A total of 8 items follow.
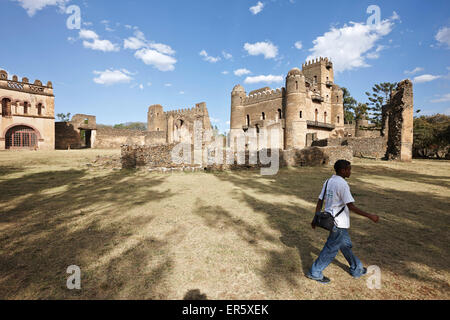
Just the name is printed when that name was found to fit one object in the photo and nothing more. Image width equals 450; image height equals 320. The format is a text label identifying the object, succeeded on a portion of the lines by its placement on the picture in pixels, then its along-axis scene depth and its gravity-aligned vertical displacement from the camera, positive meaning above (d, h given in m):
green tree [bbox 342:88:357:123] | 50.84 +11.57
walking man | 2.48 -0.93
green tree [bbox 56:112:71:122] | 74.82 +11.95
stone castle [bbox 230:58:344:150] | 31.91 +7.81
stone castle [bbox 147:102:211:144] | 33.28 +4.50
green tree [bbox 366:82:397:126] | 42.74 +11.80
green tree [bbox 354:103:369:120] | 47.40 +9.62
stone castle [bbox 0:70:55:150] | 21.89 +3.78
